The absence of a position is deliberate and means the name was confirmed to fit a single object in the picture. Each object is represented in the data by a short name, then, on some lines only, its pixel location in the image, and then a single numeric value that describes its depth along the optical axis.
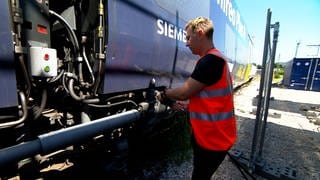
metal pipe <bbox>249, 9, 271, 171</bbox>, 3.44
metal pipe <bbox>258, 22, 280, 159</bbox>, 3.50
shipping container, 18.11
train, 1.59
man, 1.78
